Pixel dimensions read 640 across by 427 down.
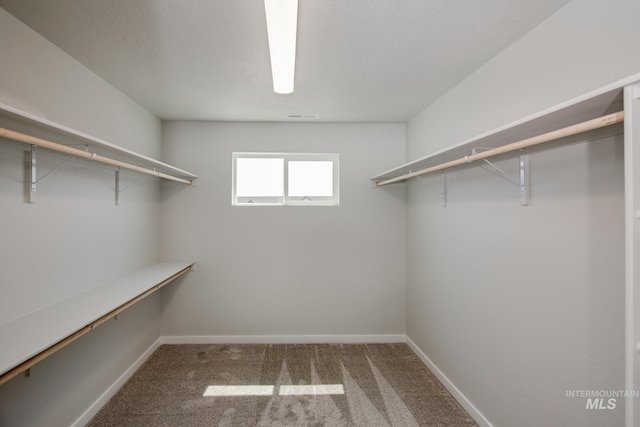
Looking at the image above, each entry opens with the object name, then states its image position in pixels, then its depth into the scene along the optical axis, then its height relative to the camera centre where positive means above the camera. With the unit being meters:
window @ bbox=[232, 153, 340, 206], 3.02 +0.41
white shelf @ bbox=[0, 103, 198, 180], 1.03 +0.40
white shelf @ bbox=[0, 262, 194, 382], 1.03 -0.50
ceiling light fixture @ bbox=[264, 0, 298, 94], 0.98 +0.76
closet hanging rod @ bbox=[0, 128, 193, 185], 1.06 +0.32
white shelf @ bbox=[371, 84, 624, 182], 0.85 +0.37
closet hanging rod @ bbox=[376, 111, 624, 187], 0.84 +0.30
